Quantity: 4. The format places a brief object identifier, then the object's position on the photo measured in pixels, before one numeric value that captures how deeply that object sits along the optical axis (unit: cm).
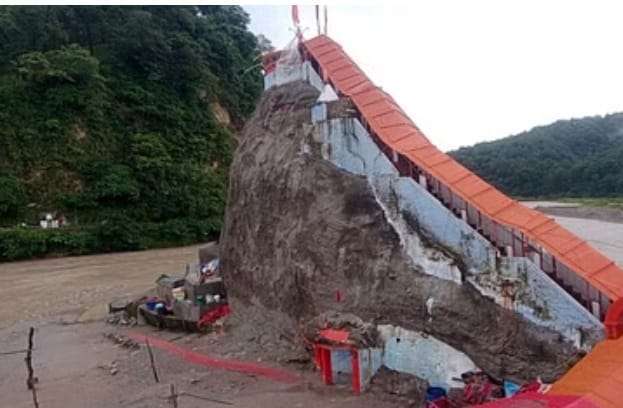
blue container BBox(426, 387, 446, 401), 769
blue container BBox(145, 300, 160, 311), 1510
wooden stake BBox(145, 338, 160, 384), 1066
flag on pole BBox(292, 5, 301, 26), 1245
